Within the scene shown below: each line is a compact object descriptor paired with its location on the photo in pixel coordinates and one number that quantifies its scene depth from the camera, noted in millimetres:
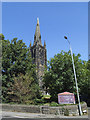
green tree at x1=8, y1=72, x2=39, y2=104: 17938
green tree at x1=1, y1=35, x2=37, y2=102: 21683
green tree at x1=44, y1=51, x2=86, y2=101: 21531
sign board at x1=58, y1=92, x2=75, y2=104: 13747
